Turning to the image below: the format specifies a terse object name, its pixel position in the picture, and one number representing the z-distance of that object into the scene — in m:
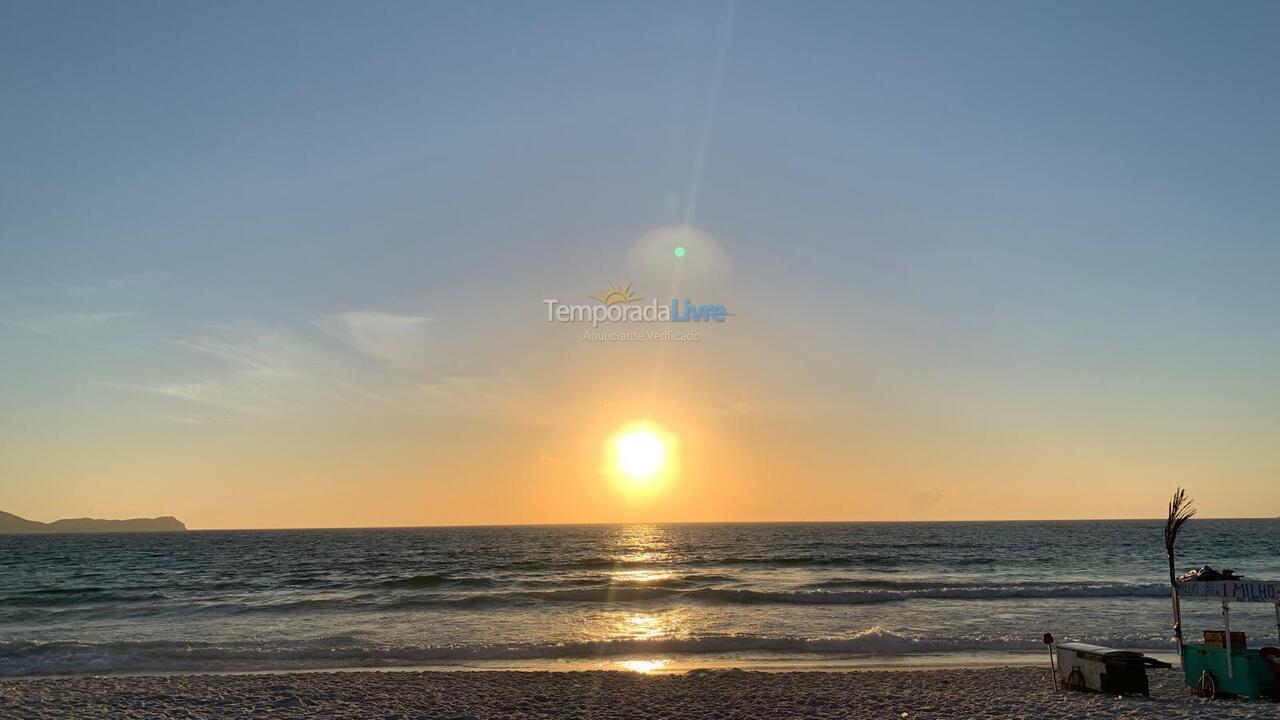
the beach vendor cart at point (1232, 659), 12.98
